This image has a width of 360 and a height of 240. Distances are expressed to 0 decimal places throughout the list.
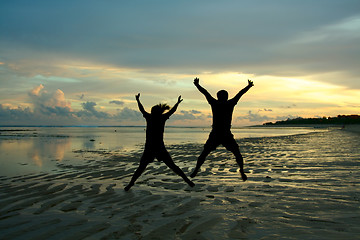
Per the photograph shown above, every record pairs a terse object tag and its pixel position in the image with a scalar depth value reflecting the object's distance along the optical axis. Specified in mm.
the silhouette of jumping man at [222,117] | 7611
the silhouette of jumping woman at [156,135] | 7523
